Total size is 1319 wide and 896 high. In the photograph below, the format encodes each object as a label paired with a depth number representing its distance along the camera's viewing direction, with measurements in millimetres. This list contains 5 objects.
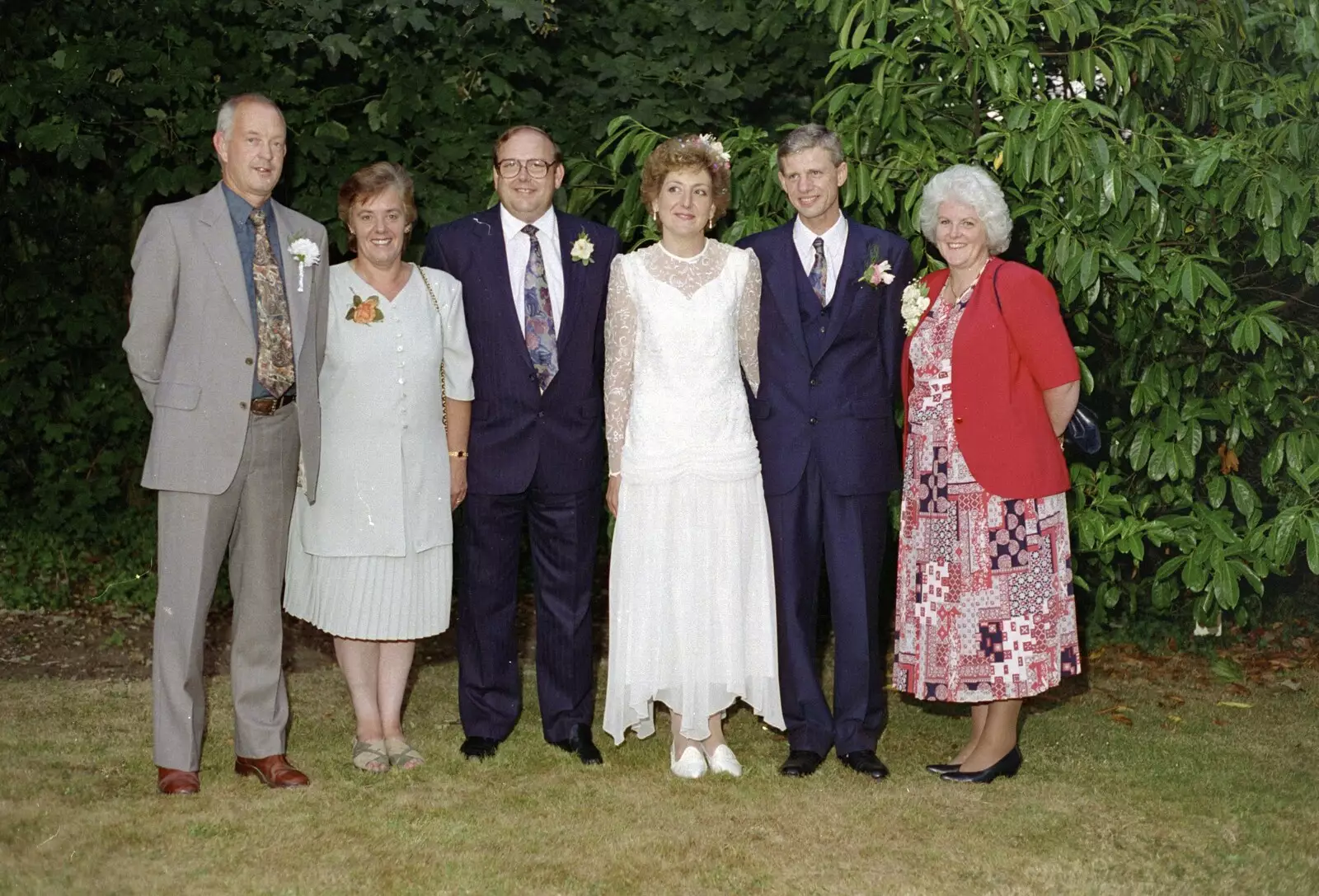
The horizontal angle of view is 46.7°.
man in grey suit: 3971
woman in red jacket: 4188
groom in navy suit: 4352
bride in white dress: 4270
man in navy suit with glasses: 4430
